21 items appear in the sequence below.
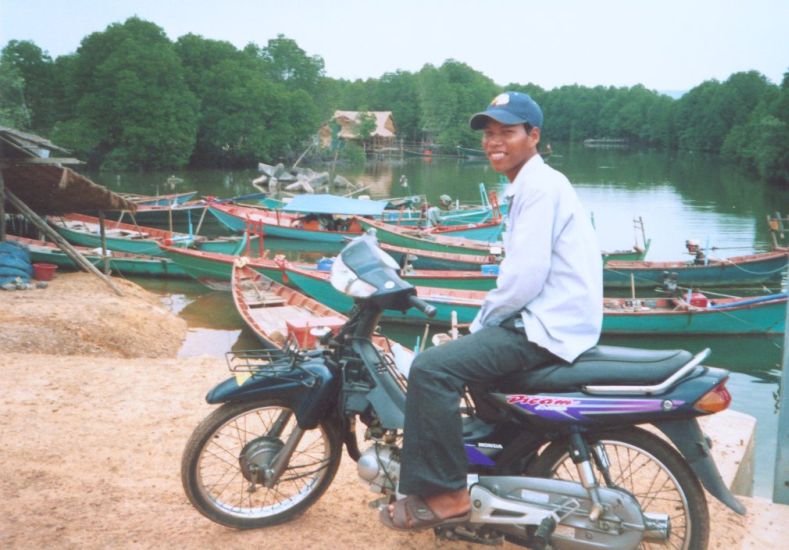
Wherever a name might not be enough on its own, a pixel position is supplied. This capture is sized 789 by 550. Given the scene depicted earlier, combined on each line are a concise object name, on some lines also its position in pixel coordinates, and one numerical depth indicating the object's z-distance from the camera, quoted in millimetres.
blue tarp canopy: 23172
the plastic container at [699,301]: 13633
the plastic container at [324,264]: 15647
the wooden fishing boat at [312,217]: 23344
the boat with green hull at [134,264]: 17125
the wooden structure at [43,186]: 11881
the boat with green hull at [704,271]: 18234
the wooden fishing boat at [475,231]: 24141
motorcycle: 2564
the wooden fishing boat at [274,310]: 9750
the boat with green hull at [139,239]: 19033
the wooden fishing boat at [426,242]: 20672
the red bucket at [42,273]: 13219
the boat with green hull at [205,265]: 16250
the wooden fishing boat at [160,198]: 28022
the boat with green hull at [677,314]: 13164
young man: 2523
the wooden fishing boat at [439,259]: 19062
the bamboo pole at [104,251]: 14242
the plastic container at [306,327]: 9125
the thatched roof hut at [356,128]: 72988
